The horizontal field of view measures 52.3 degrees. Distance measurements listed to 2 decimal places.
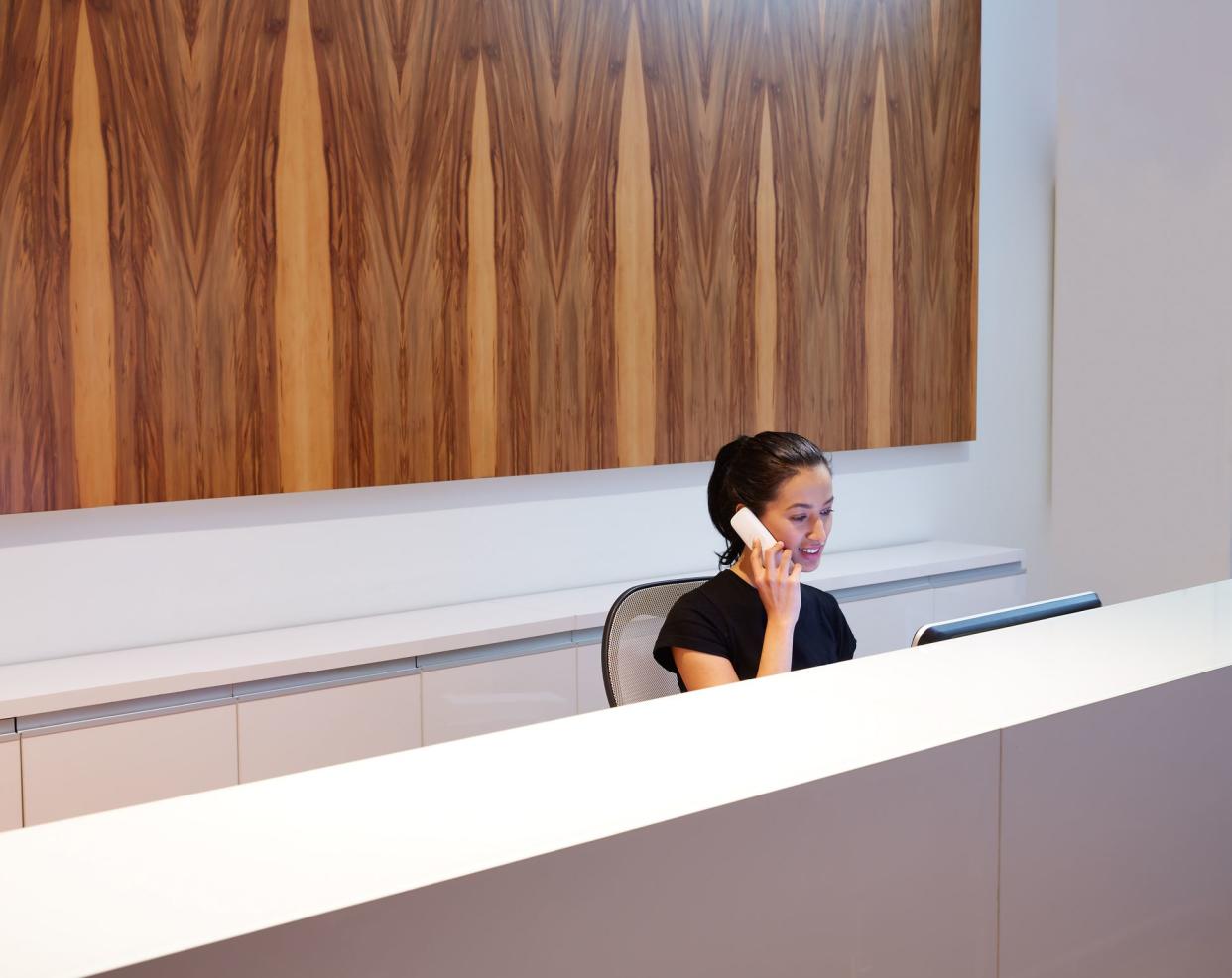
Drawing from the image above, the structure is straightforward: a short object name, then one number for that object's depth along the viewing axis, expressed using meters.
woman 2.37
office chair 2.48
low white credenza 2.72
